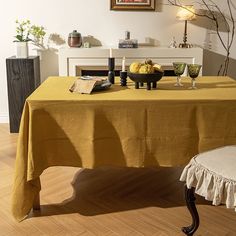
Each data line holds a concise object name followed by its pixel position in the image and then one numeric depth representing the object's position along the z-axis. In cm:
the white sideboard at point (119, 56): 396
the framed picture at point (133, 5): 416
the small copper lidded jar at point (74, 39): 402
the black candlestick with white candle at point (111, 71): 246
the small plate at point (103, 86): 223
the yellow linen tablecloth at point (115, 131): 201
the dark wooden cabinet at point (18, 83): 376
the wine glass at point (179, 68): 238
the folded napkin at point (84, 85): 217
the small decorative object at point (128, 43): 402
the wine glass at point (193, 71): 234
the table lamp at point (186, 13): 395
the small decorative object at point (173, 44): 416
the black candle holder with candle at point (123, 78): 242
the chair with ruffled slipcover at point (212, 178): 165
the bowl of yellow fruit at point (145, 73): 225
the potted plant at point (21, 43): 382
